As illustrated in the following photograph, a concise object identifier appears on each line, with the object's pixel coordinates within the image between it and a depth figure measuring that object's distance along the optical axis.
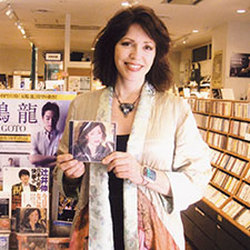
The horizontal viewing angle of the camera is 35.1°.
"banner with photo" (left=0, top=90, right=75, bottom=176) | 1.96
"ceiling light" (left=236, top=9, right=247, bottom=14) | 9.09
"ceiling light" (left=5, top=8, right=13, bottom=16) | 9.91
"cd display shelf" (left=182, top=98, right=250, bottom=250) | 4.20
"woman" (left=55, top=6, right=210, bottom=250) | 1.48
